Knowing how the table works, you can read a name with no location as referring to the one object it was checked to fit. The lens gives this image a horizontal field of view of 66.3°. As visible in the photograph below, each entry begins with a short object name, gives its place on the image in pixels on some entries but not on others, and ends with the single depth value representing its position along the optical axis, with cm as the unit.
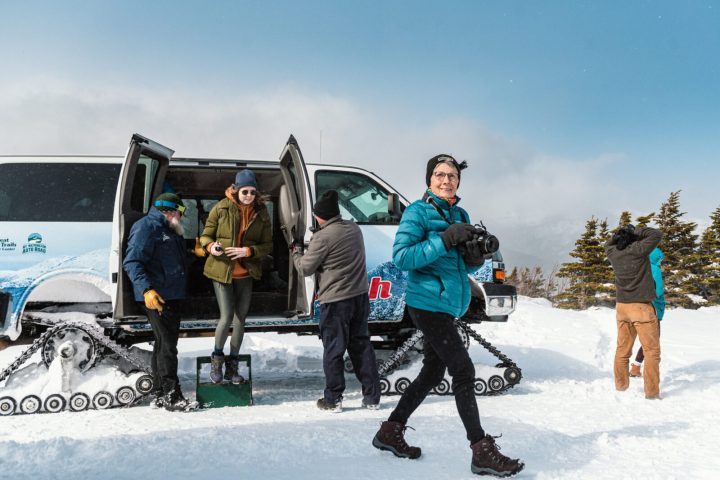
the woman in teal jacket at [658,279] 666
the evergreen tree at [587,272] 3192
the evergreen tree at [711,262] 2964
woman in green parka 535
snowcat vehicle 512
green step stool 521
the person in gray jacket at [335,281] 493
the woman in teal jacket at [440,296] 321
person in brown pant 580
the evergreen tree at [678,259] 2966
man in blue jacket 478
